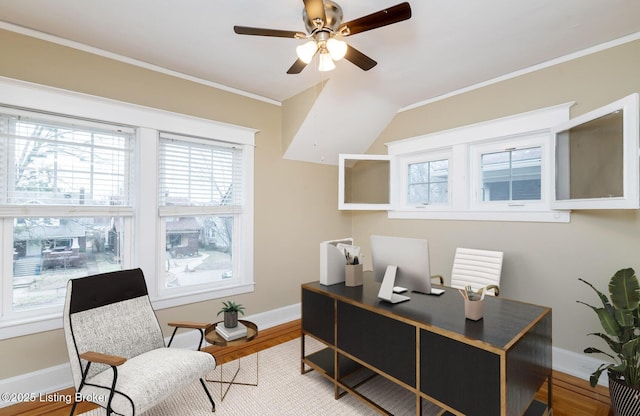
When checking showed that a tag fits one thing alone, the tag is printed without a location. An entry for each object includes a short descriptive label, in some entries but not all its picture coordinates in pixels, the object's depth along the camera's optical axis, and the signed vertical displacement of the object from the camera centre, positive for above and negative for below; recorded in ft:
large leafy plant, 5.98 -2.35
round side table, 6.99 -3.22
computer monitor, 6.31 -1.16
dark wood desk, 4.55 -2.54
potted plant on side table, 7.59 -2.83
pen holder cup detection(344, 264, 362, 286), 7.73 -1.76
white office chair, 8.79 -1.85
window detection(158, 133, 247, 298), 9.64 -0.15
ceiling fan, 5.23 +3.54
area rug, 6.72 -4.68
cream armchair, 5.40 -3.16
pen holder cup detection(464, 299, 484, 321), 5.38 -1.84
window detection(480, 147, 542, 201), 9.23 +1.19
